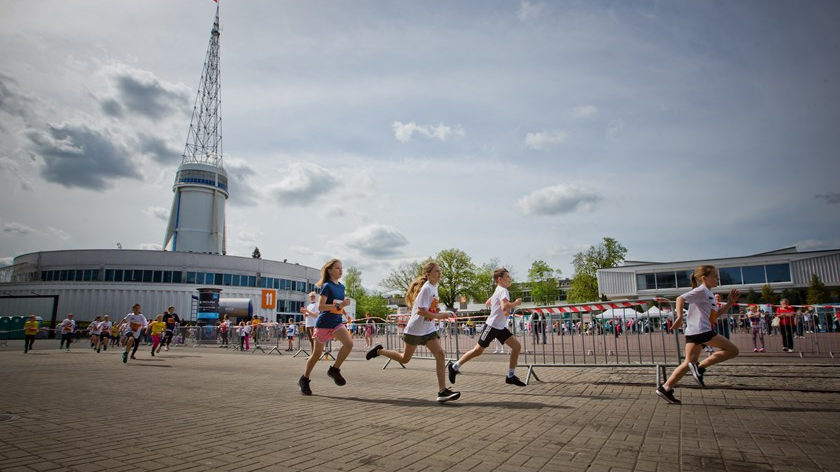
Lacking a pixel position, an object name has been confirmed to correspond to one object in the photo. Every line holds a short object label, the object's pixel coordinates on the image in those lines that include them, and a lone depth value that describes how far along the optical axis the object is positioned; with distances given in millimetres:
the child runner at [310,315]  14375
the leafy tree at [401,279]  73875
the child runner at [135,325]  14702
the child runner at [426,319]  6363
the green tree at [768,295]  43594
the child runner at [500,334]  7236
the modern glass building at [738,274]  47906
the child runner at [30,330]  18912
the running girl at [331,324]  6854
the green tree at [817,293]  40031
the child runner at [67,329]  20766
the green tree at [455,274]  69562
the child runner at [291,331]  20900
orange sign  30719
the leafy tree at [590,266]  65750
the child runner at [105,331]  21047
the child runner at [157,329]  16875
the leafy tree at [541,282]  79562
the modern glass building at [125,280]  55938
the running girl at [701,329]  5922
